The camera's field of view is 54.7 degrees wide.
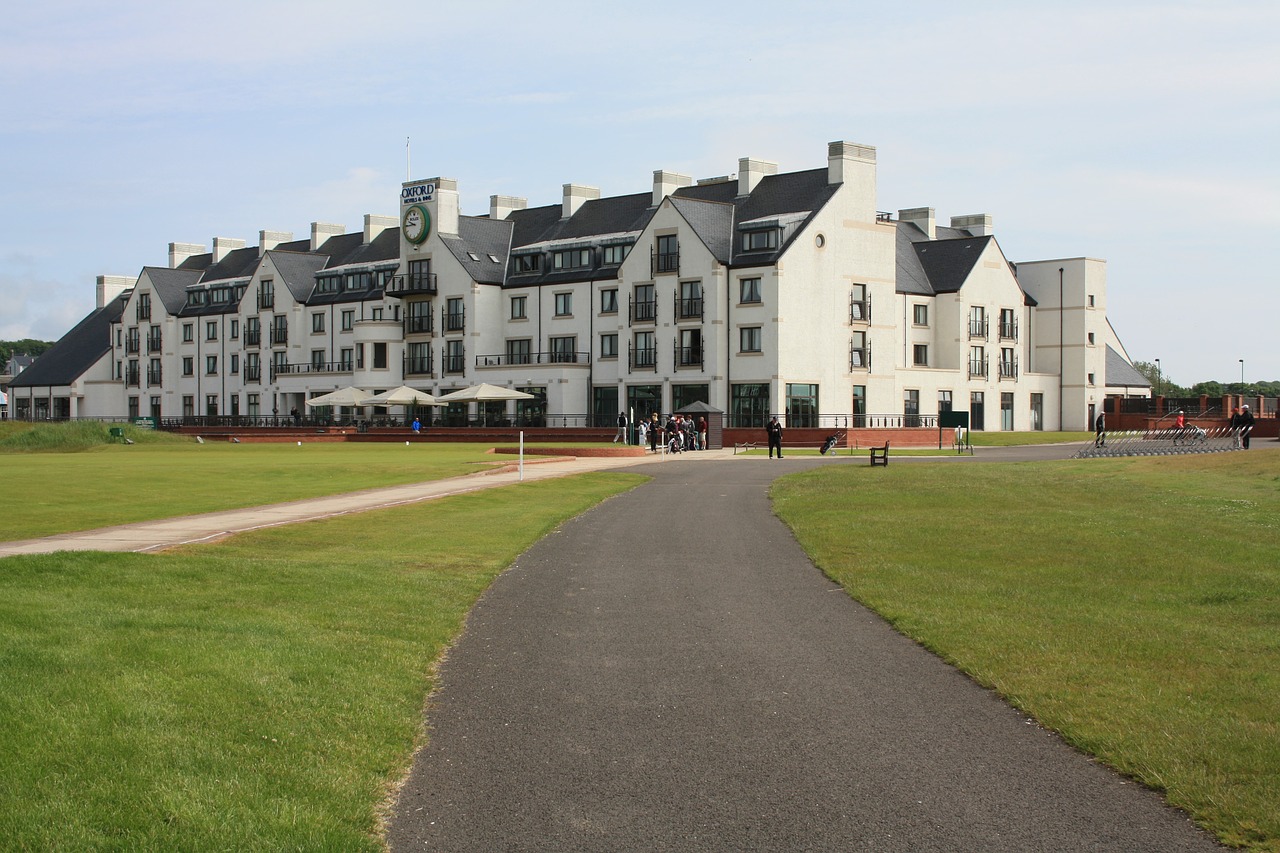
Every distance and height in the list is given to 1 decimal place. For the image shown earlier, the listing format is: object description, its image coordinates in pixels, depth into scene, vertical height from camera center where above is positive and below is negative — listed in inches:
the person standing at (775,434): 2065.3 -37.0
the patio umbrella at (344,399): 3248.0 +36.6
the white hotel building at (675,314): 2891.2 +264.7
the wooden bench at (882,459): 1682.6 -67.8
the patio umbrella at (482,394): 2965.1 +44.2
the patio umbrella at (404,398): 3078.2 +36.6
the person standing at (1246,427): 2105.1 -28.2
